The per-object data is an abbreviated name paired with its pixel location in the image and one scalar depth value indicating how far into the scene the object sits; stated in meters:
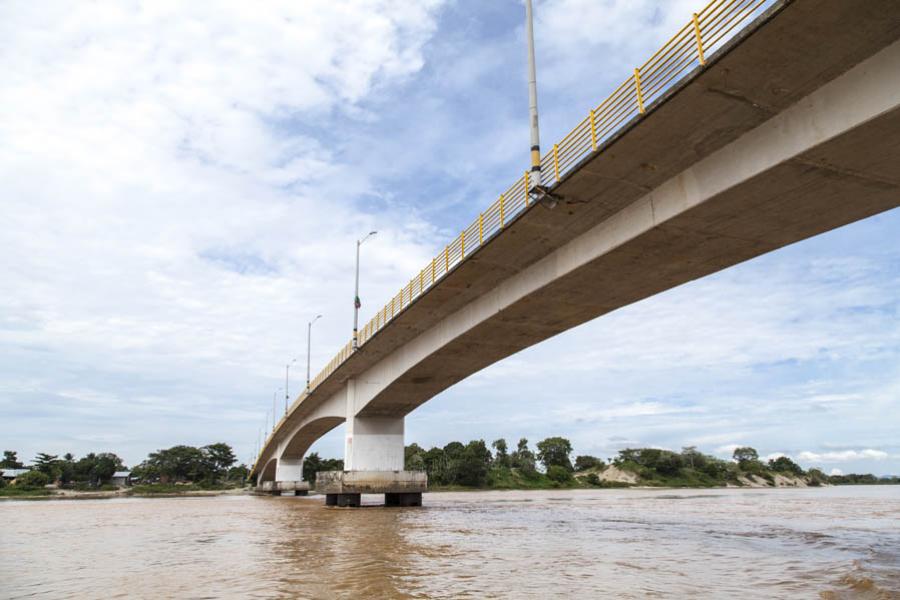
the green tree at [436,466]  94.75
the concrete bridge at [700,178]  10.40
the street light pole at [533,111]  16.36
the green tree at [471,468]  92.94
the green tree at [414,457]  95.11
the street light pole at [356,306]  35.09
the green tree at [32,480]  84.69
